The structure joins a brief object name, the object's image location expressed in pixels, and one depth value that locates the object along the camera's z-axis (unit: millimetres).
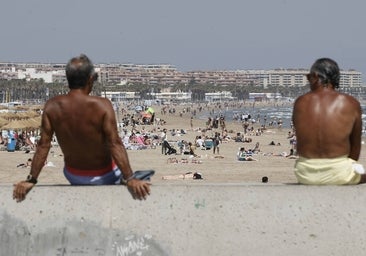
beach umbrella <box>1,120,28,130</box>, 73416
